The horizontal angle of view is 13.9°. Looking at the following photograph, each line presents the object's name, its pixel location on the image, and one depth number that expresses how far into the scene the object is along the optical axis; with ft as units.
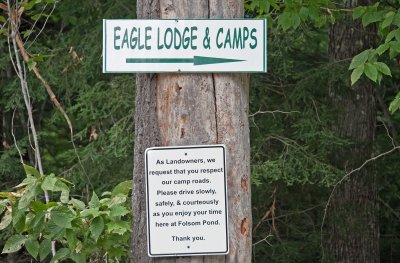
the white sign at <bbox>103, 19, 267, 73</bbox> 18.24
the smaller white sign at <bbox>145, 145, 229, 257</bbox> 17.98
